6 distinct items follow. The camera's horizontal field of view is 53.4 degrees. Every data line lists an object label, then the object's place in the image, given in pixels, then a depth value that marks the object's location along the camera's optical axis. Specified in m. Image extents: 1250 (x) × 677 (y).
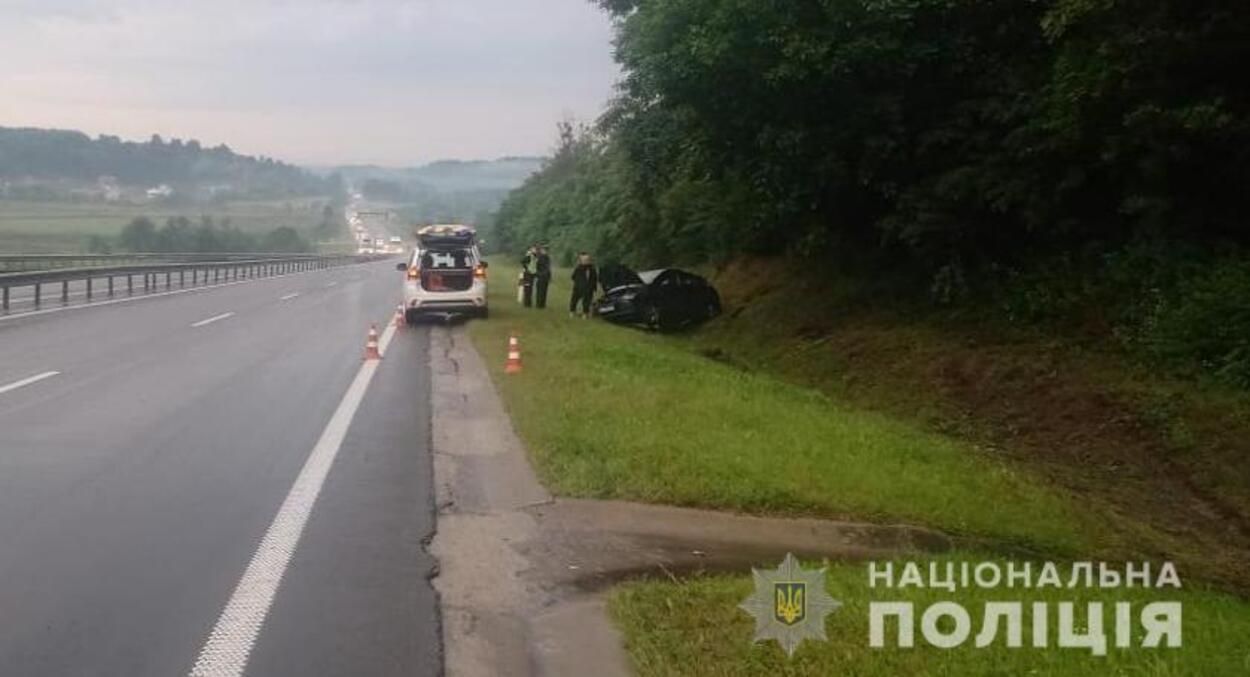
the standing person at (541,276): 30.56
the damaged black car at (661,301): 28.78
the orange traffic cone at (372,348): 19.00
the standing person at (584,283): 28.88
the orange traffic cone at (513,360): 16.59
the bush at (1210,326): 14.47
